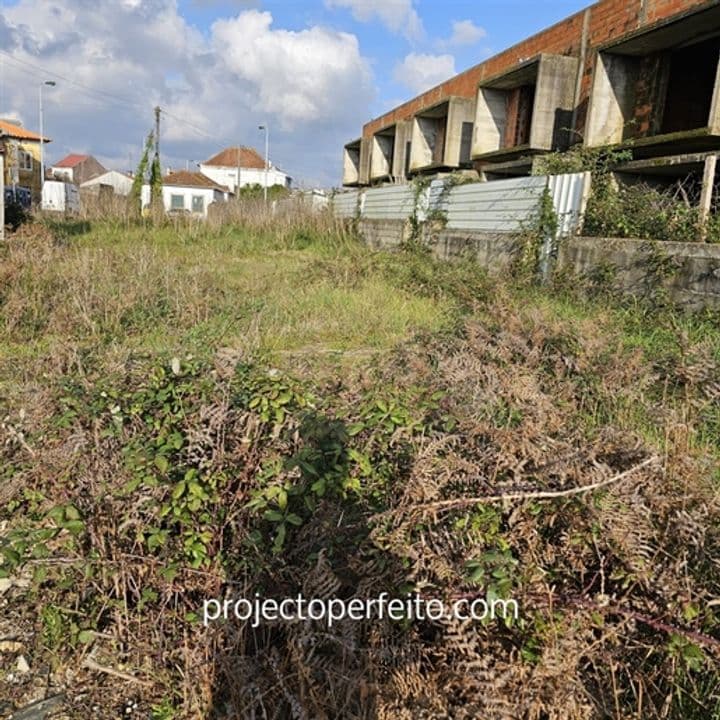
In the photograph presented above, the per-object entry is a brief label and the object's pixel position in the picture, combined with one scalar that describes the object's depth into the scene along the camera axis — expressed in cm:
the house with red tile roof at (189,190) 4962
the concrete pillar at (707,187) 614
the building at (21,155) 2873
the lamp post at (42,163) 3728
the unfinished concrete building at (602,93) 844
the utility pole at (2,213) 880
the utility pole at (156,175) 2346
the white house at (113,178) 5744
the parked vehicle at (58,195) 2516
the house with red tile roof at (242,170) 6141
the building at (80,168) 6478
